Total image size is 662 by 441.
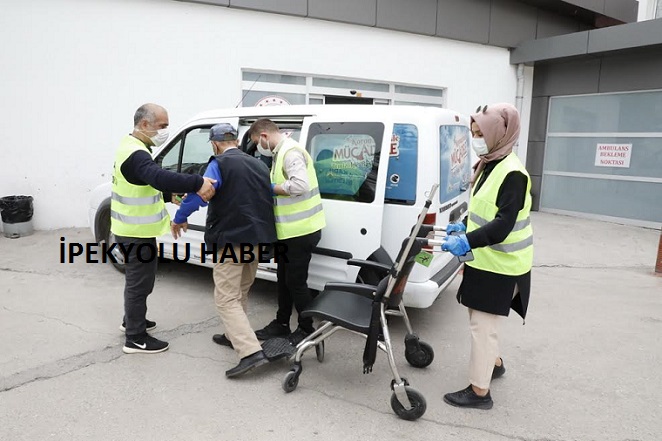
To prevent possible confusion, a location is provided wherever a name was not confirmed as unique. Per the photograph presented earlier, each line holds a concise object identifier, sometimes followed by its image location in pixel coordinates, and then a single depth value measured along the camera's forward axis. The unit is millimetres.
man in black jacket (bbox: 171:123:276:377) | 3334
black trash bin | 7043
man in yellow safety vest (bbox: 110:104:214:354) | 3344
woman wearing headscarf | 2688
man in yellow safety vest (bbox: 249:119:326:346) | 3525
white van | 3707
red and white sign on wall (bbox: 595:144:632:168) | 9516
